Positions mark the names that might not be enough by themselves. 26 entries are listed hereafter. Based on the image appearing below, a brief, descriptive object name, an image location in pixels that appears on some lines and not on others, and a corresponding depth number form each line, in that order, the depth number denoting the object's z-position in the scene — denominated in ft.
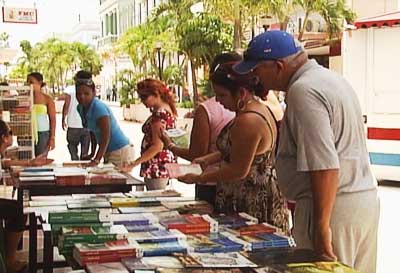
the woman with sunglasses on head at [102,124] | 17.58
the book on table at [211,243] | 7.61
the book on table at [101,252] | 7.18
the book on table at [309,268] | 6.68
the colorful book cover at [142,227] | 8.48
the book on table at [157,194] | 11.28
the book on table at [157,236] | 7.91
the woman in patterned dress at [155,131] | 15.44
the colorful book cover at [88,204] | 10.06
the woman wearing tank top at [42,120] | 26.37
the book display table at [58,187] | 12.94
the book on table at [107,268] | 6.84
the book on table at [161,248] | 7.44
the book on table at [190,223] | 8.53
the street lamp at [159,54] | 68.37
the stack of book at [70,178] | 13.60
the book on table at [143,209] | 9.80
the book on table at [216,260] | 6.98
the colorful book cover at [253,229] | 8.41
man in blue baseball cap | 7.53
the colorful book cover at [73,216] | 8.86
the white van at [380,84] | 29.55
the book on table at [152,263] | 6.89
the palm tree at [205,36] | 53.01
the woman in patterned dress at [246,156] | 9.17
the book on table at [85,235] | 7.80
